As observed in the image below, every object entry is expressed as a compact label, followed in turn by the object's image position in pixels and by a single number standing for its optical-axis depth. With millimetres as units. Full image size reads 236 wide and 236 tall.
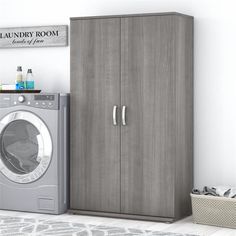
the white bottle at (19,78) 5445
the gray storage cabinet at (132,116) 4781
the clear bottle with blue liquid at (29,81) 5469
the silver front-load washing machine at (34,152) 5102
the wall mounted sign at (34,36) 5549
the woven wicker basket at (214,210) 4664
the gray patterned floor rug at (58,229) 4441
